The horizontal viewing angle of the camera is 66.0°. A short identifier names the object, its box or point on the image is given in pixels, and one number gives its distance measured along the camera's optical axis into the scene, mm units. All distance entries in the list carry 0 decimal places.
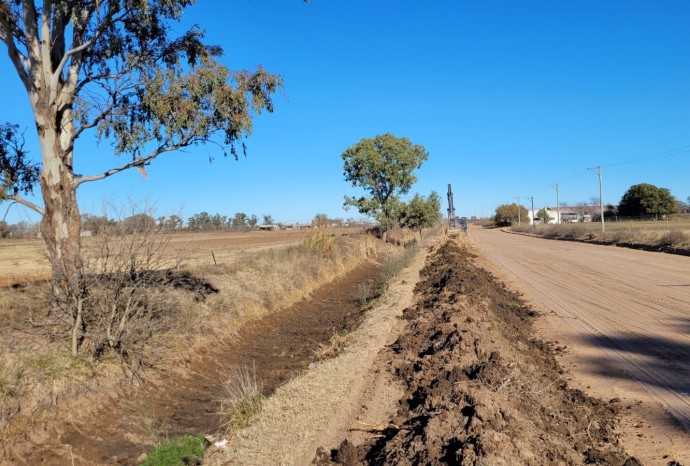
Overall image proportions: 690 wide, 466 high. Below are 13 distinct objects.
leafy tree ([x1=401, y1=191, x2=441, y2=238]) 49366
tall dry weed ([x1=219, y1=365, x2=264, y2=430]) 6965
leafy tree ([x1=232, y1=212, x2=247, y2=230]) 135850
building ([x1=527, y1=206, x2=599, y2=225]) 149300
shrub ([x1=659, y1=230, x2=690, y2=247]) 29844
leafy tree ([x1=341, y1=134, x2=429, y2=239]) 44625
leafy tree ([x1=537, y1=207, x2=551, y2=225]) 129988
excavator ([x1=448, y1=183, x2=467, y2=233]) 58750
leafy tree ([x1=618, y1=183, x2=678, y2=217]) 98438
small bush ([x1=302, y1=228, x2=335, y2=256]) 26967
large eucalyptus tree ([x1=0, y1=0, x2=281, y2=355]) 9802
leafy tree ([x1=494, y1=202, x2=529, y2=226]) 129625
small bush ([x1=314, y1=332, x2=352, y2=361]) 10406
